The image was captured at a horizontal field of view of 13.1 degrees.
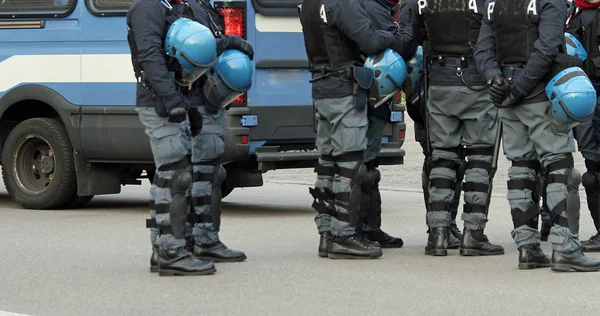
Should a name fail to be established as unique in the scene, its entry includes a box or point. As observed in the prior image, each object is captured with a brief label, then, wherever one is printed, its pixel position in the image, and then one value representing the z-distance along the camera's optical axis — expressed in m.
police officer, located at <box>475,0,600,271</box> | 15.97
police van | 22.49
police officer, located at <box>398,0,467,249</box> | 18.45
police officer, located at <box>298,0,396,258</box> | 17.47
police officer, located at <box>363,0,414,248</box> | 17.77
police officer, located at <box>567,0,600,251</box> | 18.25
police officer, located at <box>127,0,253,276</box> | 15.75
